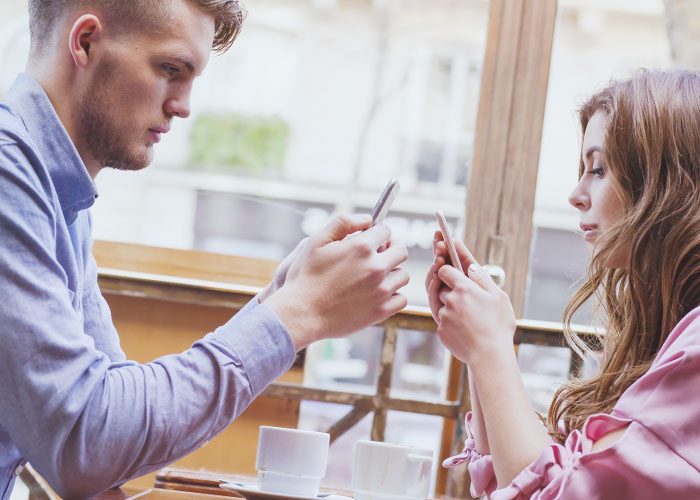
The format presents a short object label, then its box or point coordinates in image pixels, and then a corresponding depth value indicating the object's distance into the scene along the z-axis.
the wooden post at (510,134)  2.88
